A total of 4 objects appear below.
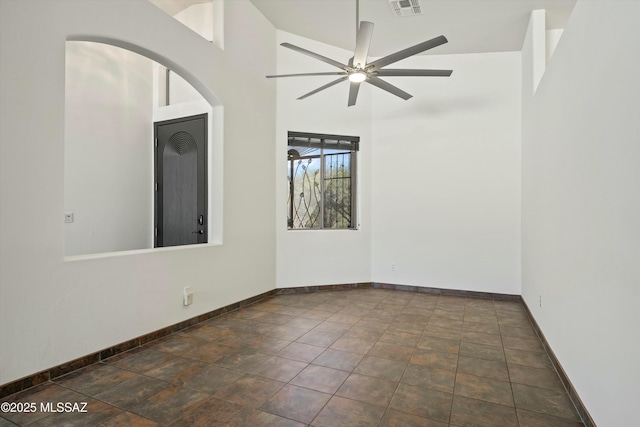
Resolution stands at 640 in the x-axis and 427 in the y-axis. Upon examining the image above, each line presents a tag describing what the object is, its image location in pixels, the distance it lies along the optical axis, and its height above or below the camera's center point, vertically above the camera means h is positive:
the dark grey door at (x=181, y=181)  4.15 +0.38
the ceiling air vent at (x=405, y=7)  3.78 +2.31
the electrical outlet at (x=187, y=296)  3.33 -0.83
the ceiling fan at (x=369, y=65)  2.62 +1.26
